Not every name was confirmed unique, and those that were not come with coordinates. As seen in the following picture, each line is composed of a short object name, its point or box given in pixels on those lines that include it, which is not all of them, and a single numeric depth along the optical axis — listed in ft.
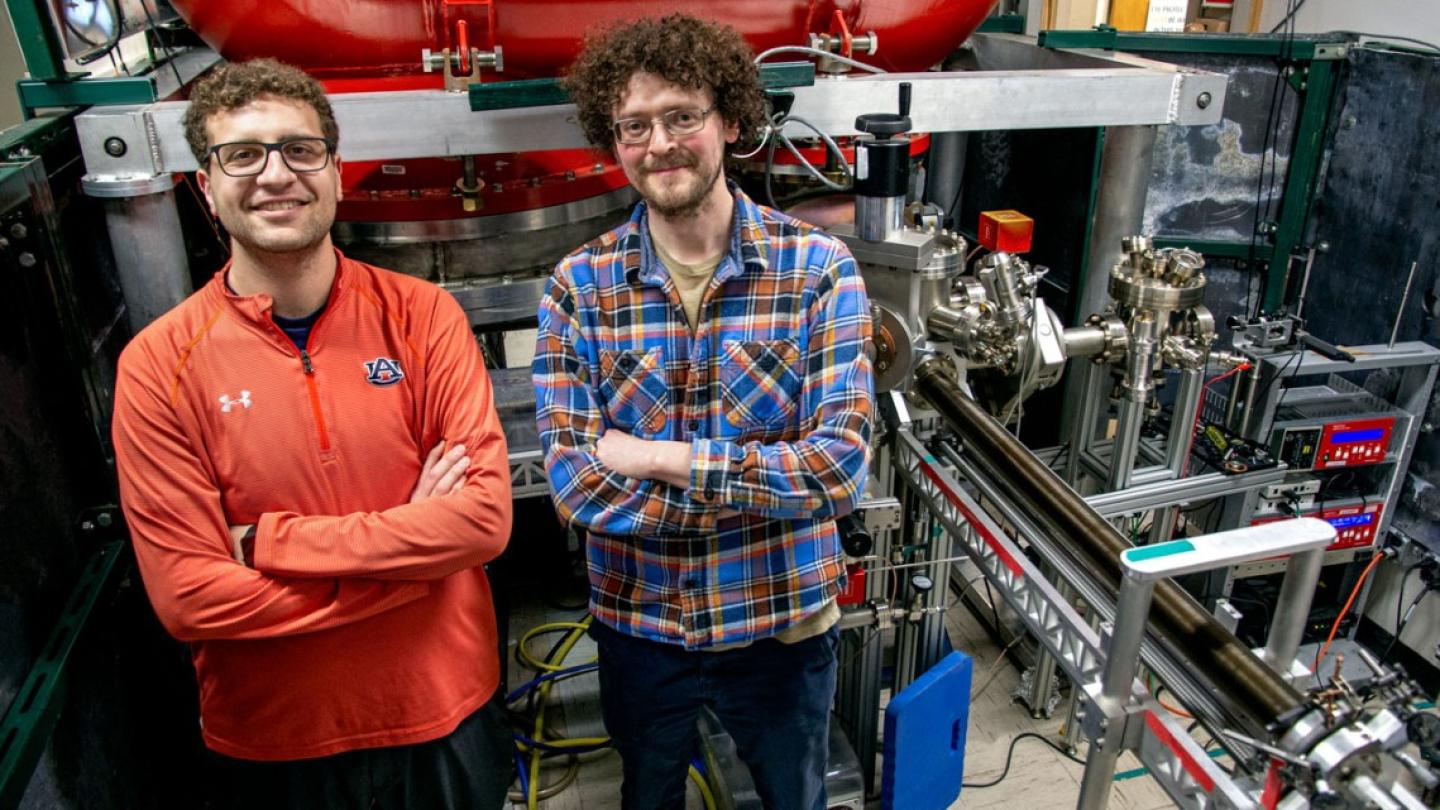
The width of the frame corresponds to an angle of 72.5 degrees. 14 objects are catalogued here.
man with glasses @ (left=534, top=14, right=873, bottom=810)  4.44
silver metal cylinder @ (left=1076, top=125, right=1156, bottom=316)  7.25
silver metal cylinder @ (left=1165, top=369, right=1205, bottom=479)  6.97
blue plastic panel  6.01
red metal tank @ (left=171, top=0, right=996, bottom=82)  5.71
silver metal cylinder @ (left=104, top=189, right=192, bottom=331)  5.28
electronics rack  7.75
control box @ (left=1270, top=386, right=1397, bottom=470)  7.84
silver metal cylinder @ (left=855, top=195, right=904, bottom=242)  5.78
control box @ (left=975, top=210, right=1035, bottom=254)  6.36
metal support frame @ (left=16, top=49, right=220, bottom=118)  5.34
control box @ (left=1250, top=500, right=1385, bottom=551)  8.15
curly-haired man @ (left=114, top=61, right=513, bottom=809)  4.29
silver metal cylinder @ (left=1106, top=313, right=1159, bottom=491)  6.67
